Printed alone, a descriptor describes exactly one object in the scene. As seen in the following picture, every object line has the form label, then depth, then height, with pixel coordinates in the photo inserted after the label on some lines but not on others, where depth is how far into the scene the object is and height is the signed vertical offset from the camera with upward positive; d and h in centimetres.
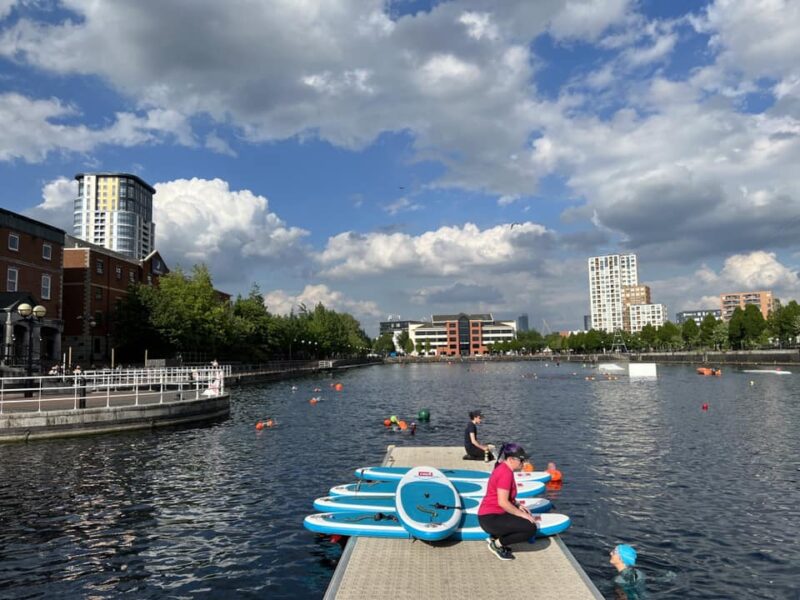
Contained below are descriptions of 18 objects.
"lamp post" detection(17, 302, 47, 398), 3592 +286
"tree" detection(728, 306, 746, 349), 14700 +449
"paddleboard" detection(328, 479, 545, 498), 1502 -365
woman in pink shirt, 1091 -316
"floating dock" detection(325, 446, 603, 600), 916 -382
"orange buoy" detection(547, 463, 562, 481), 1985 -430
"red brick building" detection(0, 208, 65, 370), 5404 +845
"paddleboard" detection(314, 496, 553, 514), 1348 -363
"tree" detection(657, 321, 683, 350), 18675 +357
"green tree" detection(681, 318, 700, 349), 17625 +408
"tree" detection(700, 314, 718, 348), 16575 +495
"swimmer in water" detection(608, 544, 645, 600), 1158 -475
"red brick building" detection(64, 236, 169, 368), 7069 +737
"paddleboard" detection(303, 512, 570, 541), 1180 -370
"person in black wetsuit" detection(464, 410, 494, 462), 1981 -333
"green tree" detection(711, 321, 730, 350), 15738 +279
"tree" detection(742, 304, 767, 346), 14250 +513
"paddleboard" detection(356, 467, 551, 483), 1700 -368
